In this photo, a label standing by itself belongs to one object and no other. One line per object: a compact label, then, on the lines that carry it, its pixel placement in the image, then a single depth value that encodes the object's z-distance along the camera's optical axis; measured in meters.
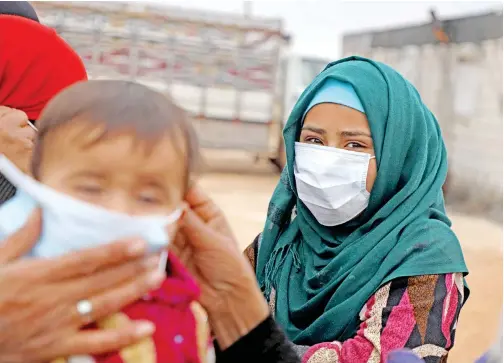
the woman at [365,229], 1.88
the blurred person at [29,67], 1.73
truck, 10.62
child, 1.03
